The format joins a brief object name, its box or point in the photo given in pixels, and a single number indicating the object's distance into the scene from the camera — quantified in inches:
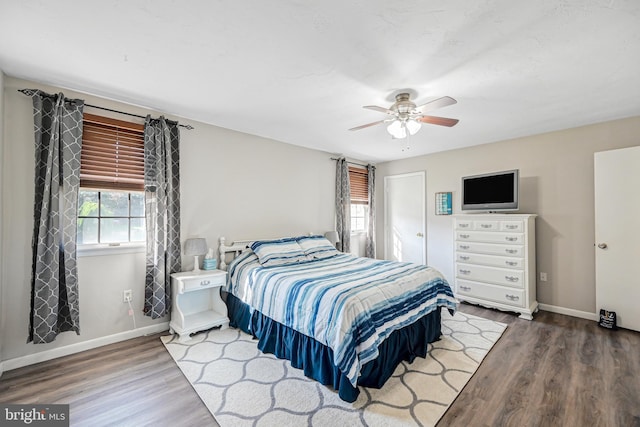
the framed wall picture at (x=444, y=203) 184.7
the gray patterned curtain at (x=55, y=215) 92.0
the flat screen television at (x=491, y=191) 147.3
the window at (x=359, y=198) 215.6
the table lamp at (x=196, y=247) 118.4
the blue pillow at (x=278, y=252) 127.6
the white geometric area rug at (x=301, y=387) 71.0
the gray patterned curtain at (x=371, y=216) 219.6
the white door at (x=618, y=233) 119.3
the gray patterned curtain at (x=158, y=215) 115.0
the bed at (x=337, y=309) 78.7
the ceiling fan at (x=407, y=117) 99.8
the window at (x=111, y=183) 105.3
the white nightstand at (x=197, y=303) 114.0
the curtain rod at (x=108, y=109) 91.6
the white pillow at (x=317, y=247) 146.0
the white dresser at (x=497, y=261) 139.2
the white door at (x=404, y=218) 201.8
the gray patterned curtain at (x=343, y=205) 197.0
